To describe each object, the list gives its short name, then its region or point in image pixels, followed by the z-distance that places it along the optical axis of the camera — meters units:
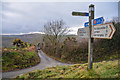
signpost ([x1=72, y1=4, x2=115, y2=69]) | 2.60
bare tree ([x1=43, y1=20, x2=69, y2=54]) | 20.76
